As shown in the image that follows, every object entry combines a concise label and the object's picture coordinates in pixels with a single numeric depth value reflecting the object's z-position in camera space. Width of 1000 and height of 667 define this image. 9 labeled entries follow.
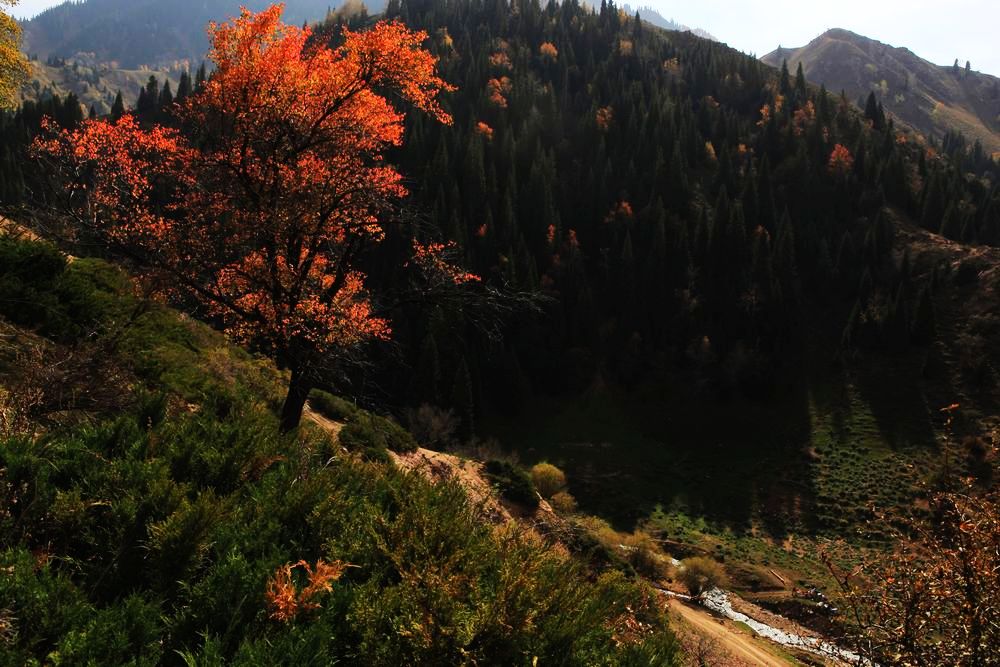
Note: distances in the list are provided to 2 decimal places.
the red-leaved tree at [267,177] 13.71
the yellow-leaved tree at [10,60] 20.08
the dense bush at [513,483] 29.00
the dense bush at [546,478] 52.44
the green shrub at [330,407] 29.22
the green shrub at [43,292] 12.07
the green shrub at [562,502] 42.74
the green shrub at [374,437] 22.62
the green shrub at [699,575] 45.91
